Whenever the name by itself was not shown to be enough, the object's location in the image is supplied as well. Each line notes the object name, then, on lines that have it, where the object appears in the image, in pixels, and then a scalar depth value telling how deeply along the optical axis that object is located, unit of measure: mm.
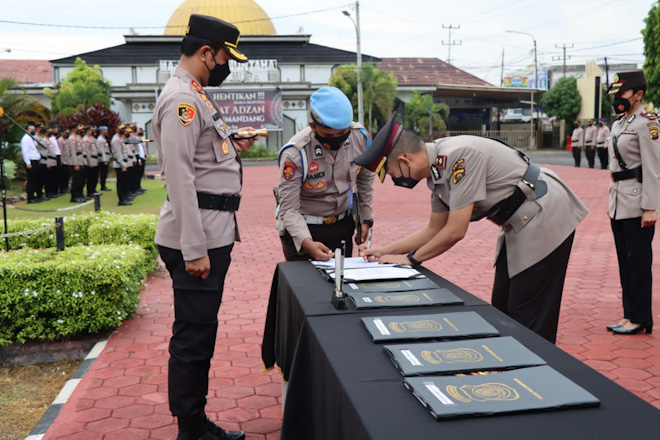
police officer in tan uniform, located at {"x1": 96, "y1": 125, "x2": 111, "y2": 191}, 15891
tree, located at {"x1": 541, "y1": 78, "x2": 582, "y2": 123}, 38625
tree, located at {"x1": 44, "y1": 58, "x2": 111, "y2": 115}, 34719
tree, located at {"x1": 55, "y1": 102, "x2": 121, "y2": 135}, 21566
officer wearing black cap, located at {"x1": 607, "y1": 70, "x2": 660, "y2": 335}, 4070
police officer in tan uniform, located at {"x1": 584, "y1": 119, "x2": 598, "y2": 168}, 21922
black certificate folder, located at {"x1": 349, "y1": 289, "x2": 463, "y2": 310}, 2225
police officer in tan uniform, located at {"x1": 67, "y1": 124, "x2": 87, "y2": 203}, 14547
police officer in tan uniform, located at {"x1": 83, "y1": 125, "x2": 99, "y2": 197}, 15156
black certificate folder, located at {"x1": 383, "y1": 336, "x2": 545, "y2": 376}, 1600
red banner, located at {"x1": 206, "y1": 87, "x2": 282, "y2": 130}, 38250
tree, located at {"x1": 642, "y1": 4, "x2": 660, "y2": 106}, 20547
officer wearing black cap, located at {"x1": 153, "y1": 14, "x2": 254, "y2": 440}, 2514
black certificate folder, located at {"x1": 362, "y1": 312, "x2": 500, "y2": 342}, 1860
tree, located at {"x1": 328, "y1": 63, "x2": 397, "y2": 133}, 37500
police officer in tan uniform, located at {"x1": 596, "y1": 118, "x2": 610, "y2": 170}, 20578
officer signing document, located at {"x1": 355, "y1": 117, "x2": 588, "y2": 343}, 2570
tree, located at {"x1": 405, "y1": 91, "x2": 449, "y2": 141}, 39469
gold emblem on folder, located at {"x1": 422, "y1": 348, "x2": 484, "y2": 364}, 1646
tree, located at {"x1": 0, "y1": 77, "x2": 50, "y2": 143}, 17750
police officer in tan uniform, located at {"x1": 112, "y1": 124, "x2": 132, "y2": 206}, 13614
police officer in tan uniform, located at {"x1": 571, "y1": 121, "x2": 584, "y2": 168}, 22391
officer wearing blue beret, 3252
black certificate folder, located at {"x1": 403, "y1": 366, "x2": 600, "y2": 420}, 1360
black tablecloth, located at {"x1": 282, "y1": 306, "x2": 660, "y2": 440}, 1294
